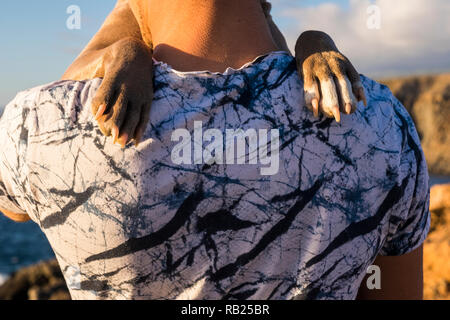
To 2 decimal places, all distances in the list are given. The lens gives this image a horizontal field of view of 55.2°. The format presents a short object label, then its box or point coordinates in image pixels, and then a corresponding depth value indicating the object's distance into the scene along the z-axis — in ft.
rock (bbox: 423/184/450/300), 16.06
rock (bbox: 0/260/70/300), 41.37
